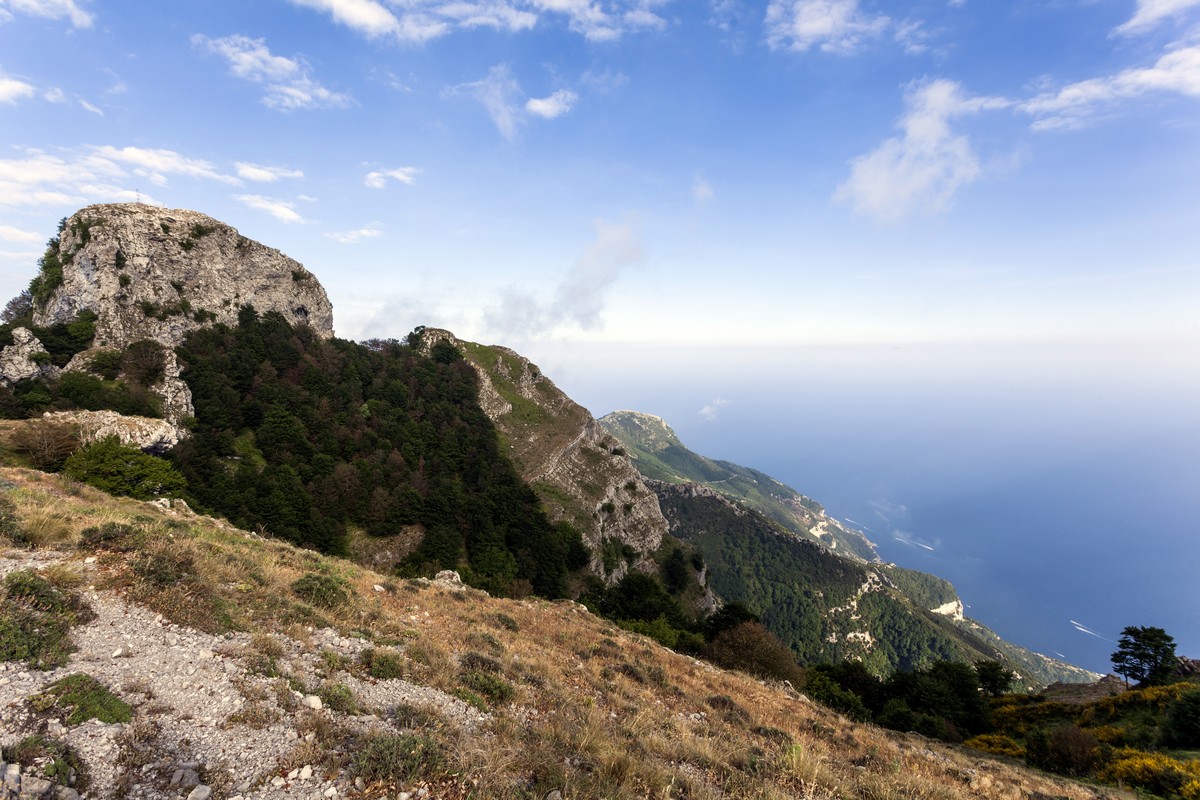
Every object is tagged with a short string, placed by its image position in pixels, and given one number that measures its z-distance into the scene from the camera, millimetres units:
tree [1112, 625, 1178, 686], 37156
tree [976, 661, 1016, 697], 43469
